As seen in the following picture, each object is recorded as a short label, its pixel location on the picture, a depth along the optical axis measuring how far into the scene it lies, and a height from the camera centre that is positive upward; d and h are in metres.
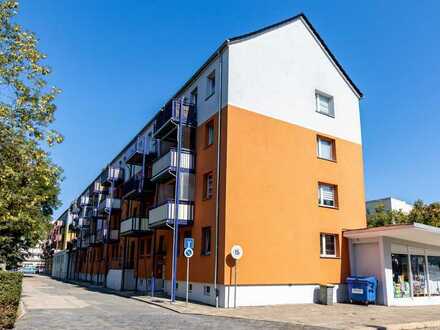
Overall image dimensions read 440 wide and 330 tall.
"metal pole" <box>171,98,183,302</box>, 18.46 +2.66
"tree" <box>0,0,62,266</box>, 10.20 +3.47
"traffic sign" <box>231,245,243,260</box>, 16.23 +0.37
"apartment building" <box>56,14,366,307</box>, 17.70 +4.44
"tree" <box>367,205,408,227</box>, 37.59 +4.25
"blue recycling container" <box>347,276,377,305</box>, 18.36 -1.15
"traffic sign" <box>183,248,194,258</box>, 16.88 +0.35
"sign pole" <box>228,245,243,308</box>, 16.23 +0.34
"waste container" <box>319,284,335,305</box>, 18.34 -1.36
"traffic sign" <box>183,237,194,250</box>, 17.05 +0.73
